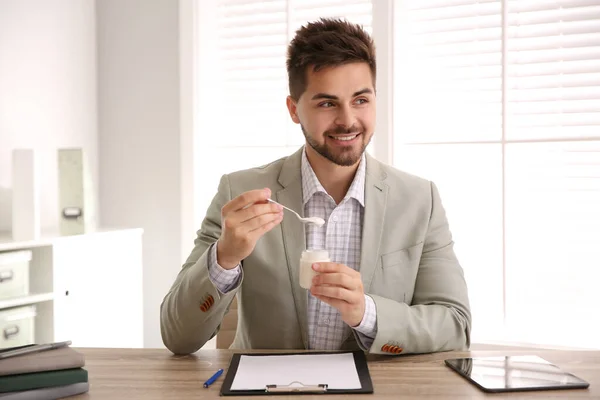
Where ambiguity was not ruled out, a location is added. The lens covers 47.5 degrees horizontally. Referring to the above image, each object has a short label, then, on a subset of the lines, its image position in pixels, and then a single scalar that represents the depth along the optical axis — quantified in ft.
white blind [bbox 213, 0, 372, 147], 11.09
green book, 3.98
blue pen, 4.33
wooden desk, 4.10
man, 5.50
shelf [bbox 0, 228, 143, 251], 8.70
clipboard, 4.09
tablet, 4.17
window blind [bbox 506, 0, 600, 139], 9.04
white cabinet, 9.34
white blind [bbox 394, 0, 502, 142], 9.68
